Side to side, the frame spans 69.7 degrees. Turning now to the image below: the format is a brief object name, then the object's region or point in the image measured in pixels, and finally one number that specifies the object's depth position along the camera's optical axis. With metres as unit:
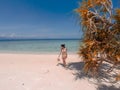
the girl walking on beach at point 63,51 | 5.13
